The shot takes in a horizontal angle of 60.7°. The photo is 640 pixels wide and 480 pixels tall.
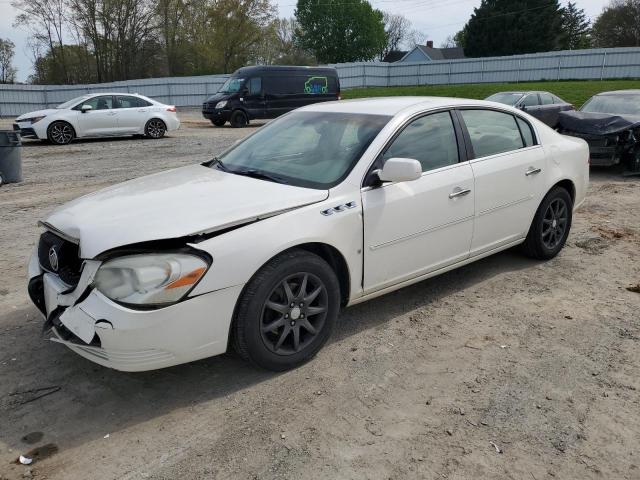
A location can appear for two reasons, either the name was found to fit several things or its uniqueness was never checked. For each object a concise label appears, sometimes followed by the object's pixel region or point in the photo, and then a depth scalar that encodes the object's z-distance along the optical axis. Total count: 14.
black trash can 9.69
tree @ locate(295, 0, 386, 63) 72.31
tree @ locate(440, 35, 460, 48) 87.69
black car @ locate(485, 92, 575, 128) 15.58
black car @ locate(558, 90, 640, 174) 9.62
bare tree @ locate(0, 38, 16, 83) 47.16
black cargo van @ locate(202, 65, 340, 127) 21.31
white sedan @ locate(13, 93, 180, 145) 15.57
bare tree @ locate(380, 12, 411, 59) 89.51
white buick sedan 2.89
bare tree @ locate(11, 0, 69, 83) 40.75
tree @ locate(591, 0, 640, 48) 52.93
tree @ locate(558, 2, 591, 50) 55.69
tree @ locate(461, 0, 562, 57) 48.72
